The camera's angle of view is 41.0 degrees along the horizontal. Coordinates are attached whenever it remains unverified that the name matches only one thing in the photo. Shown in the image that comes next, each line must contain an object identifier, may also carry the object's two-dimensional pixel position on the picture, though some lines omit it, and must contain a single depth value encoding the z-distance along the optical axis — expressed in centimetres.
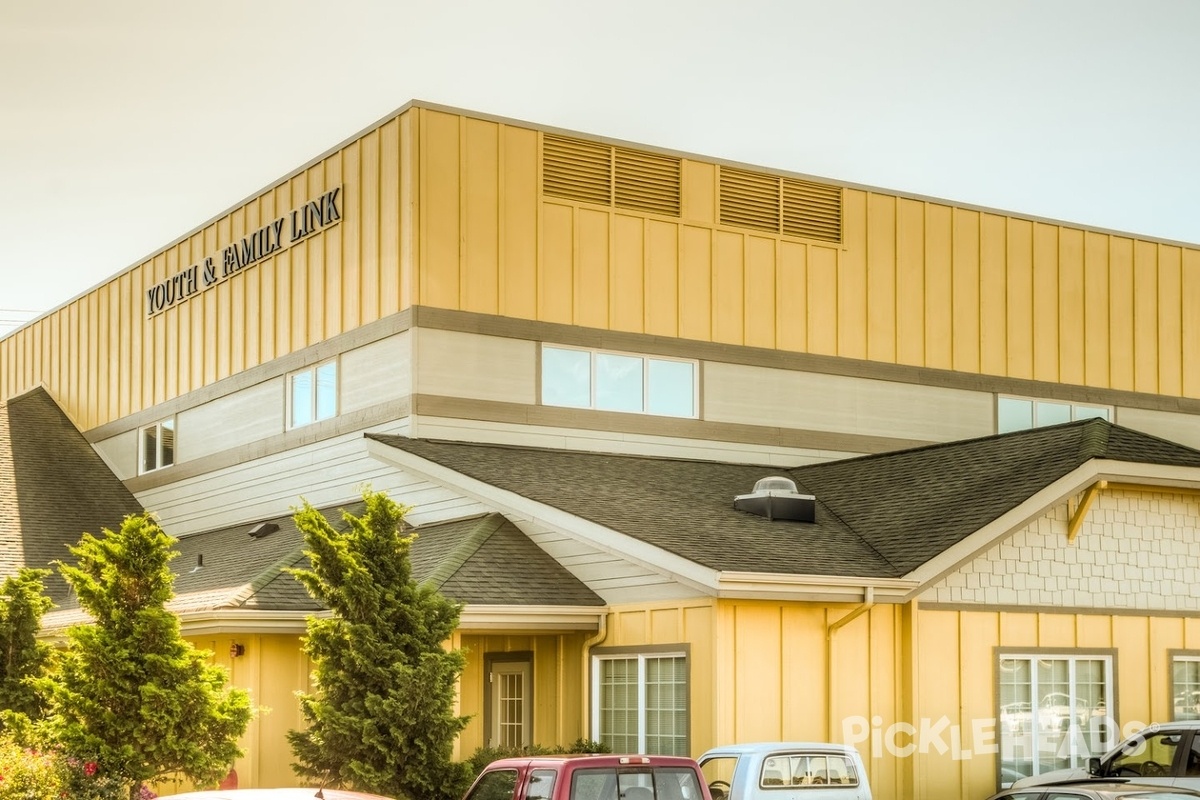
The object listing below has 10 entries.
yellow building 2094
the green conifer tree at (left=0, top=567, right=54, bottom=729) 2339
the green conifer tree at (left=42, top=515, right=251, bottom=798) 1916
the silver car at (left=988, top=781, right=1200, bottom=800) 1430
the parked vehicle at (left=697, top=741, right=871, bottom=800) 1625
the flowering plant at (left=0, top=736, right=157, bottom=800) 1853
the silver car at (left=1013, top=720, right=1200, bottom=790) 1794
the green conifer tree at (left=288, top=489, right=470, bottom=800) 1861
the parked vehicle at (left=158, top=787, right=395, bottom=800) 1067
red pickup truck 1370
